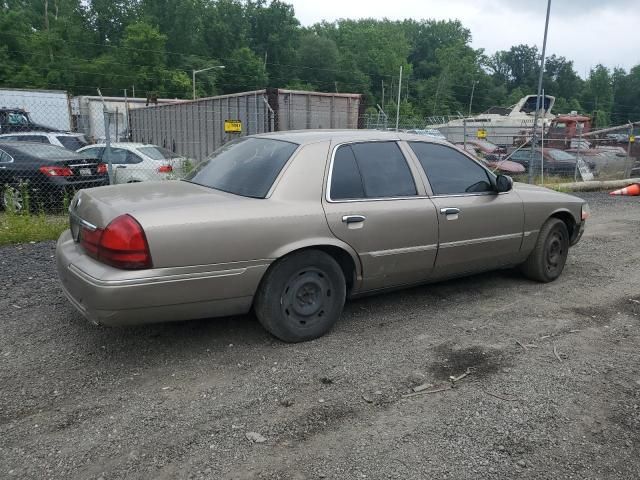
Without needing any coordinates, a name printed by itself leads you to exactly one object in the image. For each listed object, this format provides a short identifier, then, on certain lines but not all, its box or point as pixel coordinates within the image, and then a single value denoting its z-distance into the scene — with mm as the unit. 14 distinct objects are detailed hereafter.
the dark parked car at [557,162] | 16250
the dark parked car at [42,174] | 9109
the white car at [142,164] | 11422
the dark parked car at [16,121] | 20969
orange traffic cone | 13938
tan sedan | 3389
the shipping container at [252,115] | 13227
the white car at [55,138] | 15750
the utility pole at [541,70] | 13202
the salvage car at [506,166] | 15577
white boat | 26834
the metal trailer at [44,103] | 25197
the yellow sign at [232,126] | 10258
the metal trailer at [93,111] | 27828
